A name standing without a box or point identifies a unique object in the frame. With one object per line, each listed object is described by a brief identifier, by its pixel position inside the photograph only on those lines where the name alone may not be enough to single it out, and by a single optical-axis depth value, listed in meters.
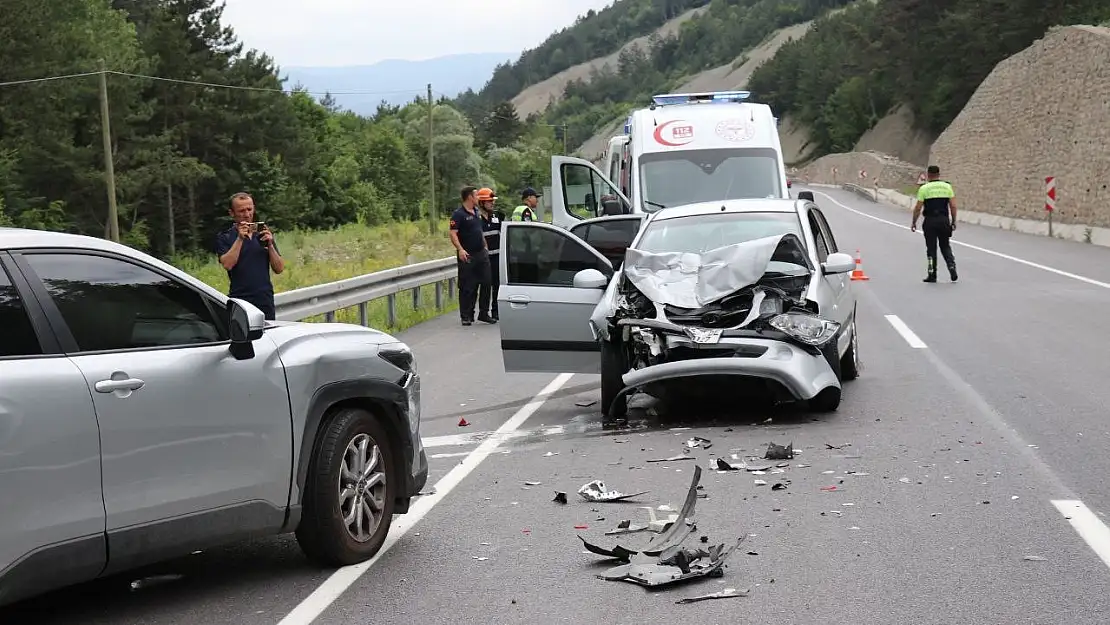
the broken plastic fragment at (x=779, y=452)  8.34
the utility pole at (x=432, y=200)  54.91
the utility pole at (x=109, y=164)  45.47
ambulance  19.39
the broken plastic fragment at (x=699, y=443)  8.91
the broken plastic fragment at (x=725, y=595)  5.41
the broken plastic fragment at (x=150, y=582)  5.85
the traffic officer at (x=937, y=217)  21.41
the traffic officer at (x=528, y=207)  20.14
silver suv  4.66
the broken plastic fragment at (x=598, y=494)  7.37
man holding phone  10.35
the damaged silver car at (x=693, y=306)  9.55
